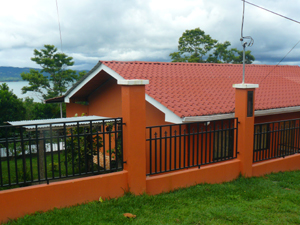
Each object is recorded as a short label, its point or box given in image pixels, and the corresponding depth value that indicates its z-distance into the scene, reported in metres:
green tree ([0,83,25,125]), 13.75
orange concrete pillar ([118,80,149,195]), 4.35
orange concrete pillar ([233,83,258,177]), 5.81
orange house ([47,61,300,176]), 6.89
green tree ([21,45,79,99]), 22.95
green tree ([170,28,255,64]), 29.14
